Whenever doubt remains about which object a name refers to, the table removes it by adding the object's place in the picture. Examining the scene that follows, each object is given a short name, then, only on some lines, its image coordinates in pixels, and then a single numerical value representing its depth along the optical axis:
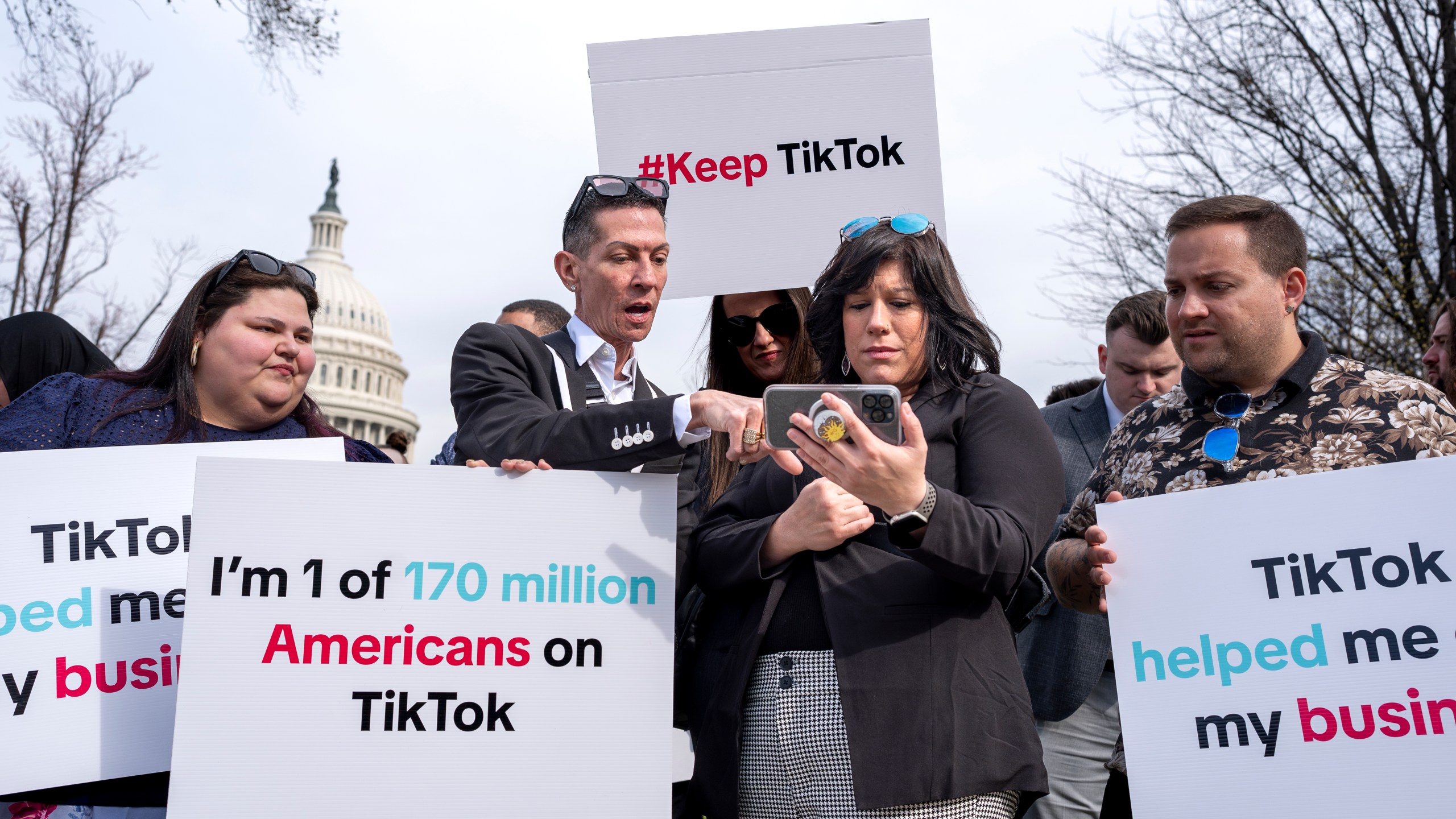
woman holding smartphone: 2.53
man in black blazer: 3.02
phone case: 2.49
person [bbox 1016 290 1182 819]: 4.47
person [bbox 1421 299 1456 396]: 5.06
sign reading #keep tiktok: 4.41
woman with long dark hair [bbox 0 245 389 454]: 3.49
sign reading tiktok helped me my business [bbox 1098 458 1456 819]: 2.61
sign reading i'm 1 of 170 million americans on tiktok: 2.87
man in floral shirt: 3.02
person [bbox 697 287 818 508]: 4.60
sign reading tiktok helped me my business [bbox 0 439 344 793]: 3.07
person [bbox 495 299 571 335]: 6.45
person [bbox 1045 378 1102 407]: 7.34
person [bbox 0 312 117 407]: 4.81
